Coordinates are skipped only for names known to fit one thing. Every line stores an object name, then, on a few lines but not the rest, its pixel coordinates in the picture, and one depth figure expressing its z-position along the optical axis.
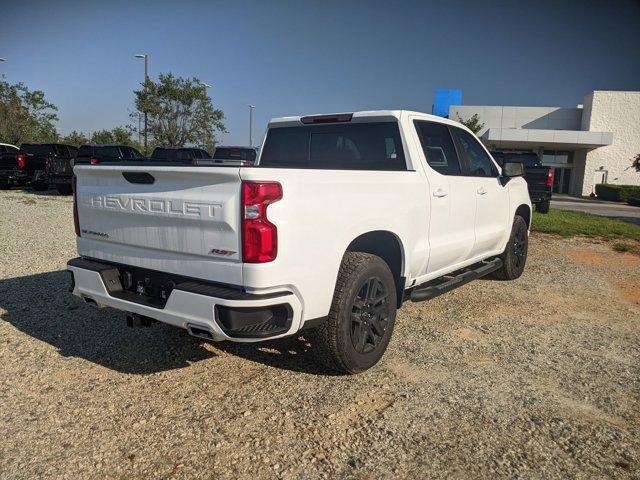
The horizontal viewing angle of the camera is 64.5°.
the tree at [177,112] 31.38
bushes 31.95
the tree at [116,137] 43.09
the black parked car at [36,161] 18.83
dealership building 35.91
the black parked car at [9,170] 19.16
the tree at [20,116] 35.16
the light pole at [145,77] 29.77
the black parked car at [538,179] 15.23
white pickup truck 2.88
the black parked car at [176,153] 18.19
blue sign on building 40.52
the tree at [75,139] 44.72
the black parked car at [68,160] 17.59
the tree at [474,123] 38.16
